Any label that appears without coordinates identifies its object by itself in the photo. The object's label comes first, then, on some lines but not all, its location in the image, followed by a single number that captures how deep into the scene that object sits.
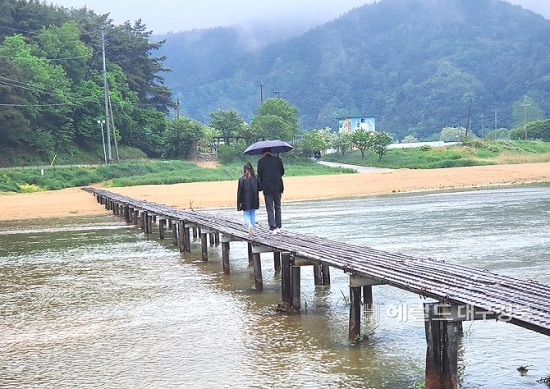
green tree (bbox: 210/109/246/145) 81.69
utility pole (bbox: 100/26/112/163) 61.37
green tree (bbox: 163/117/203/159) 75.12
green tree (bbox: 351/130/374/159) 83.21
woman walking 14.84
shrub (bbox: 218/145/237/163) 73.81
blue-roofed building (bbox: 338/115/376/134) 123.69
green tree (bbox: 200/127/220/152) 77.44
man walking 14.70
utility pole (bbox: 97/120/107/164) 67.57
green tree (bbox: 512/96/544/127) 130.25
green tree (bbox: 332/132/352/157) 89.44
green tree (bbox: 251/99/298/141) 81.38
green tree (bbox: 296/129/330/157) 77.50
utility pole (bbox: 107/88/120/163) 64.94
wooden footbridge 7.38
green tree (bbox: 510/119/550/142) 103.31
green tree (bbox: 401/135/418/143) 121.93
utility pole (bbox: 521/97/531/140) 103.59
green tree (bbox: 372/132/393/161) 78.93
